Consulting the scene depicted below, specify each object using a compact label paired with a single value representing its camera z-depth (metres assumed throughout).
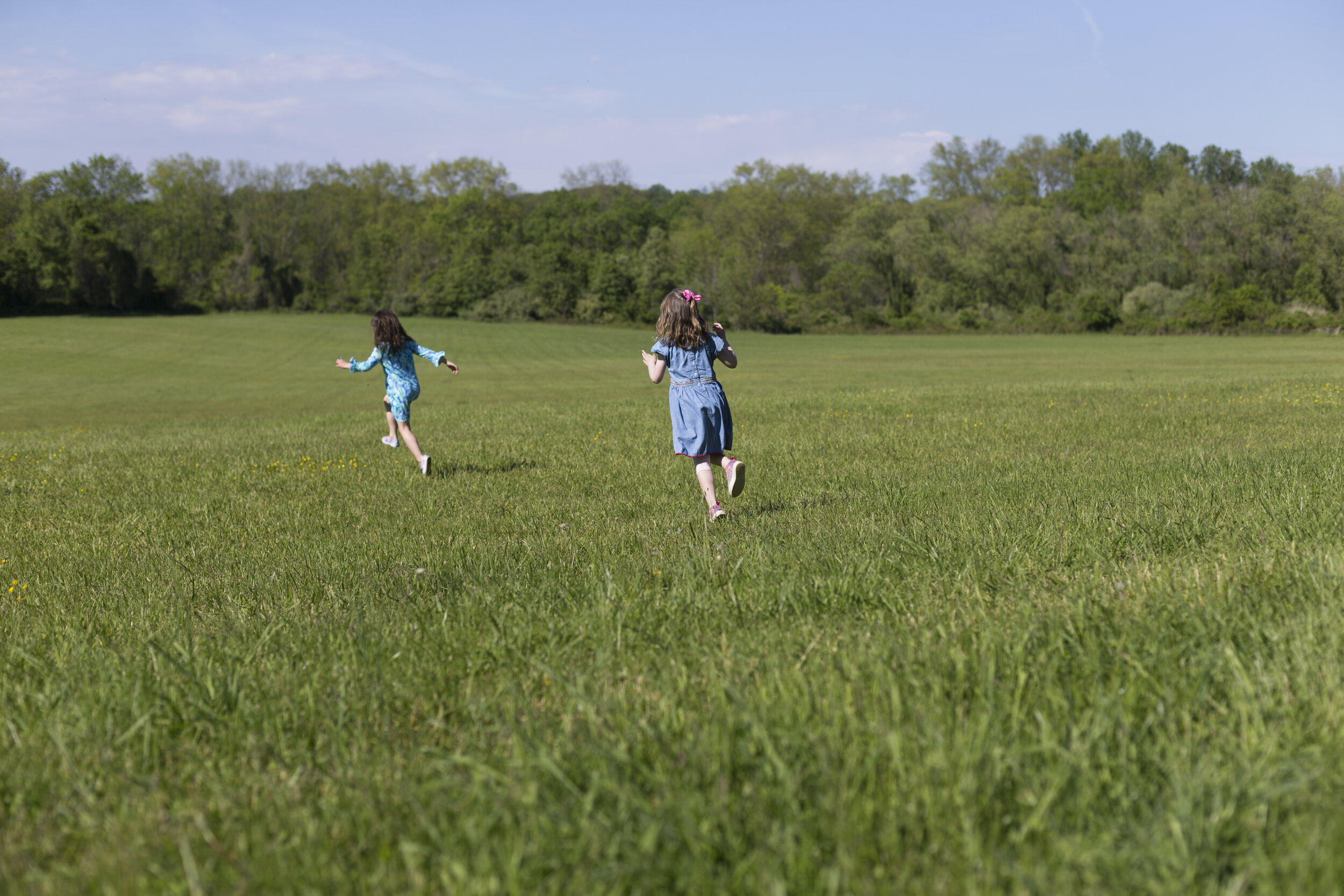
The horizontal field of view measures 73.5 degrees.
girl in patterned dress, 11.12
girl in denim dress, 7.68
